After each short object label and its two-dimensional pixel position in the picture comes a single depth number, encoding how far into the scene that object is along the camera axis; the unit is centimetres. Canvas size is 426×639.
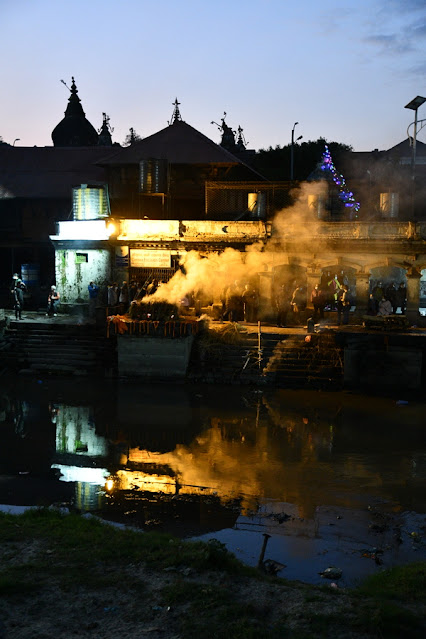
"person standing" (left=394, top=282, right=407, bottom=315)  2353
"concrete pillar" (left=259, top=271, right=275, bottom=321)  2430
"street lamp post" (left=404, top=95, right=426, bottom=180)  2536
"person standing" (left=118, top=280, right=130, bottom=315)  2439
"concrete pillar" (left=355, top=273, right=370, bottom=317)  2375
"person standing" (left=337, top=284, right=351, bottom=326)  2194
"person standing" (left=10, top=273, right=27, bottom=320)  2338
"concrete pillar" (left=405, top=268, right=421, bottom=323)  2302
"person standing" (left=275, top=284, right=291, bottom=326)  2307
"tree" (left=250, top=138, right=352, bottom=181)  4634
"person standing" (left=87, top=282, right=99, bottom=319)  2516
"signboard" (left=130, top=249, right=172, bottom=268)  2556
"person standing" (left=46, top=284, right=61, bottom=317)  2505
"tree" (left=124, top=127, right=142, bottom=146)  6338
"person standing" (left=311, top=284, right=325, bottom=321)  2252
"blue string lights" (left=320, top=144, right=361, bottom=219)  2622
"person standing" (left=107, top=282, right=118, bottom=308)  2470
